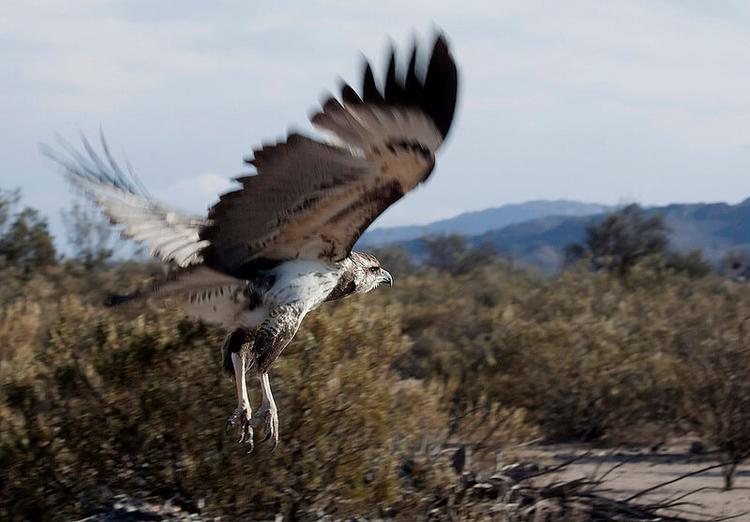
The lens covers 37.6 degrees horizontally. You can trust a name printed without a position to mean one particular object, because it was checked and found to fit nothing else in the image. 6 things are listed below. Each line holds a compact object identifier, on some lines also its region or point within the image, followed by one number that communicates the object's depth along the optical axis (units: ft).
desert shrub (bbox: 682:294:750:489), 32.91
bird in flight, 16.89
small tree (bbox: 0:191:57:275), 64.08
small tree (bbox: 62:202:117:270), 70.95
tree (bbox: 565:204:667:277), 91.96
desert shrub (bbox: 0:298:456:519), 22.07
